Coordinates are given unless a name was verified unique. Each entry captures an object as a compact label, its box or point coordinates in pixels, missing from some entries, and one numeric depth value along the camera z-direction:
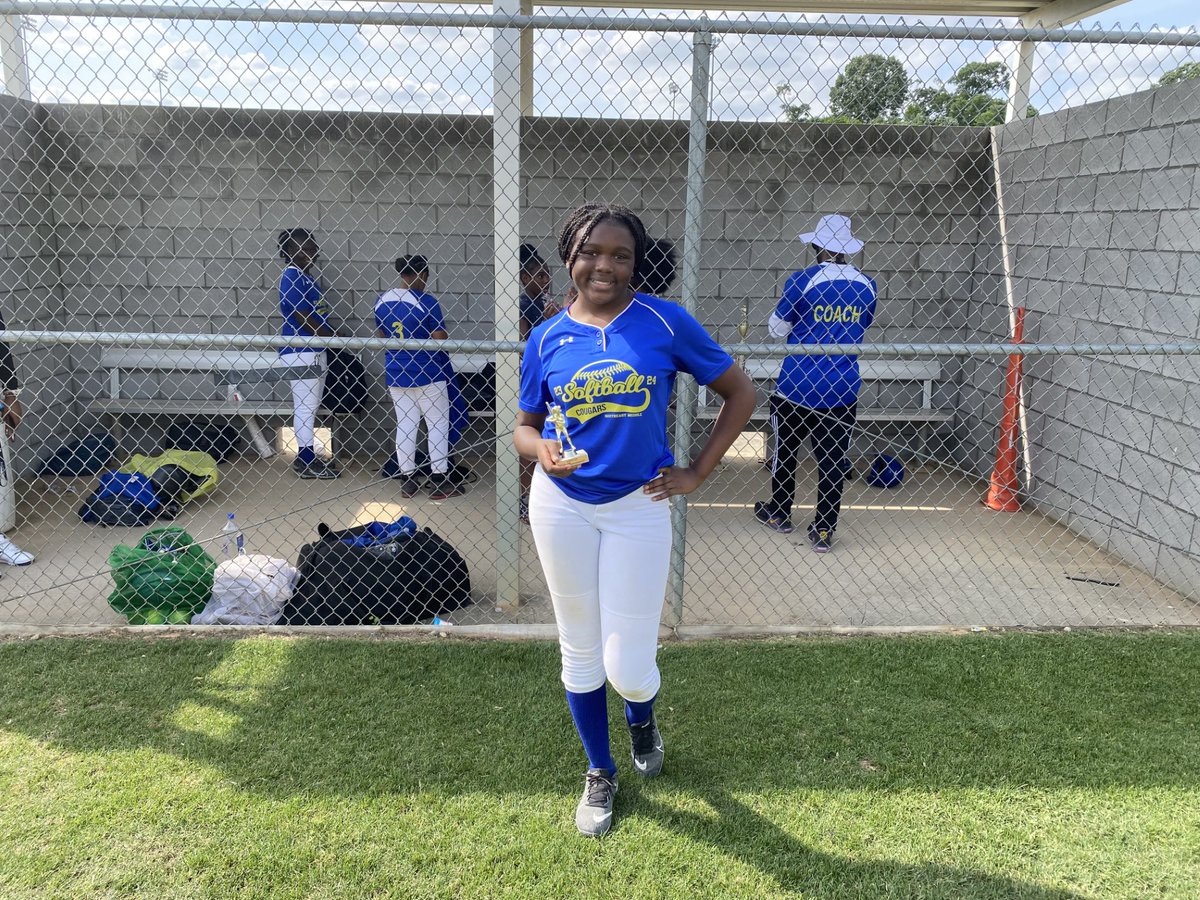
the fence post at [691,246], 3.55
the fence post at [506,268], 3.72
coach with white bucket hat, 5.20
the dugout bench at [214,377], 6.97
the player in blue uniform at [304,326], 6.67
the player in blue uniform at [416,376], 6.23
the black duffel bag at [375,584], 4.15
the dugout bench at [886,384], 7.03
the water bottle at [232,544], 4.69
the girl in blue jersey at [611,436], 2.41
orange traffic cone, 6.29
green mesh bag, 4.12
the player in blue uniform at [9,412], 4.91
